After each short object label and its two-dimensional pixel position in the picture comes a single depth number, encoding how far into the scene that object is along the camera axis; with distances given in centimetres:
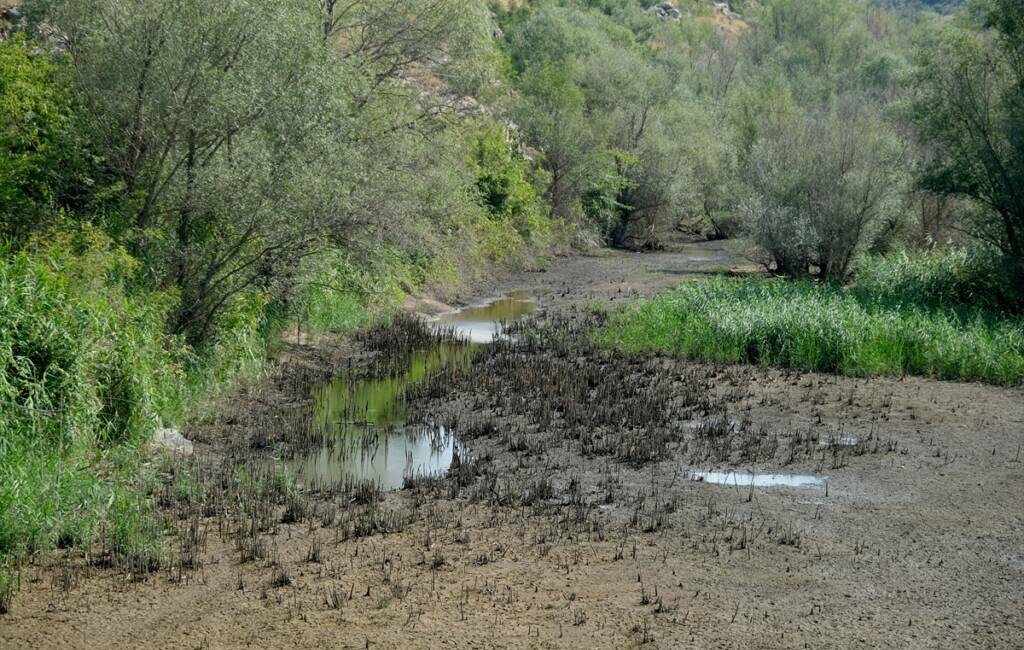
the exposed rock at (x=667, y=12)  13775
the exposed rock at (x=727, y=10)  16412
